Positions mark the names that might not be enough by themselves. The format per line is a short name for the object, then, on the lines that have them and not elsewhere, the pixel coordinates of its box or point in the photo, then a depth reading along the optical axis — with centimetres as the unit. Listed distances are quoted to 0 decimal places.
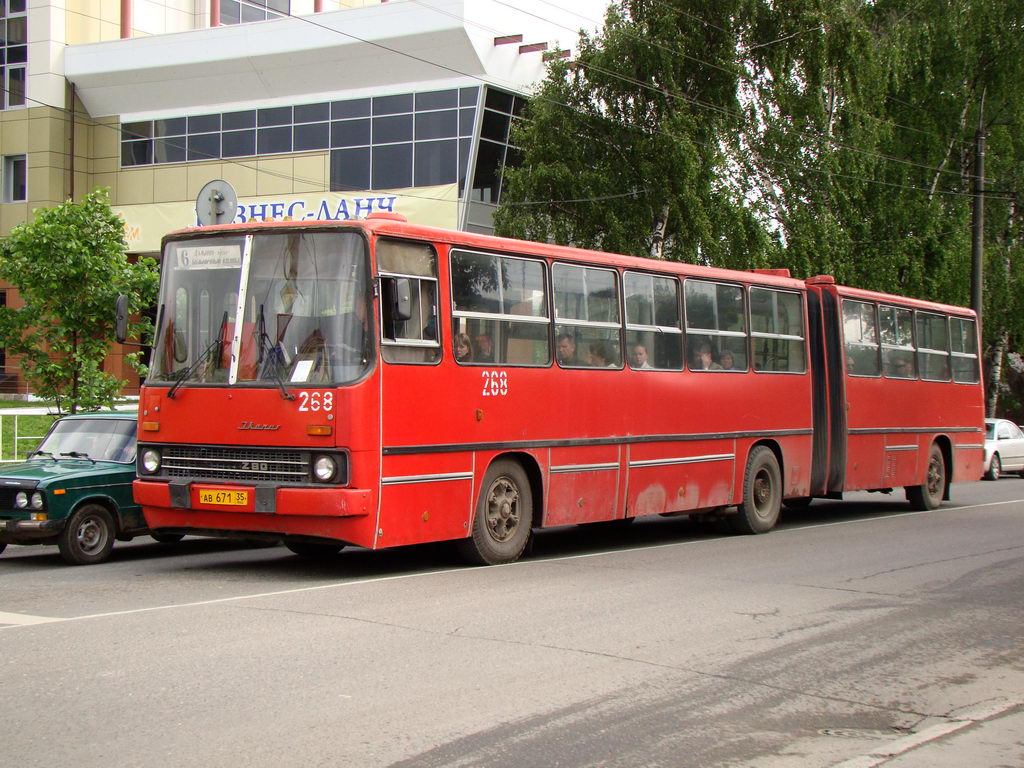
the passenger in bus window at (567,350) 1295
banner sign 3878
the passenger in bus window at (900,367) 1930
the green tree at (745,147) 3189
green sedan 1210
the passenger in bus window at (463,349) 1164
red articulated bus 1074
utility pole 3303
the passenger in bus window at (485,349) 1191
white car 3023
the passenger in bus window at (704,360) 1521
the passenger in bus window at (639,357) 1405
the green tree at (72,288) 1858
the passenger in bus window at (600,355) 1343
